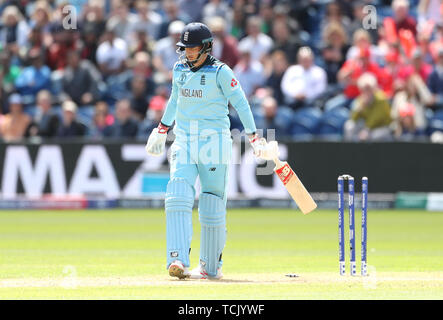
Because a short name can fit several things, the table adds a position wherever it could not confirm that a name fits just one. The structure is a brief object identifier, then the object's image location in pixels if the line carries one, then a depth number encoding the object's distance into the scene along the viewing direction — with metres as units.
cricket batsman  8.93
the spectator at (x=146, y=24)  19.72
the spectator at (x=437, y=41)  18.19
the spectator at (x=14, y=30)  20.19
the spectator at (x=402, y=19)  18.64
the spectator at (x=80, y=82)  18.86
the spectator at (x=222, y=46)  18.31
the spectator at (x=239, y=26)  19.62
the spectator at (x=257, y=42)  18.94
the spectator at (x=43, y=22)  20.04
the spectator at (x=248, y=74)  18.36
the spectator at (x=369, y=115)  17.02
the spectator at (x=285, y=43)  18.86
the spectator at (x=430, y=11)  19.02
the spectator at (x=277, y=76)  18.22
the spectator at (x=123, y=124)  17.88
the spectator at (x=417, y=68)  17.67
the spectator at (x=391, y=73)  17.97
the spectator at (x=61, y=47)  19.64
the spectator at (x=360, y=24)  19.11
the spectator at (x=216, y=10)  19.73
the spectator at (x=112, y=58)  19.31
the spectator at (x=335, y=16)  19.03
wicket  8.51
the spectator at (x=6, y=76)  19.36
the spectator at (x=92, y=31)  19.67
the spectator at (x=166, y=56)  18.72
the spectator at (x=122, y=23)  19.86
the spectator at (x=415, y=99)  17.39
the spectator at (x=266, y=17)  19.44
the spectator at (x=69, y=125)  17.91
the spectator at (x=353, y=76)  17.84
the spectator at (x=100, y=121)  18.11
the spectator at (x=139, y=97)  18.41
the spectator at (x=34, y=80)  19.39
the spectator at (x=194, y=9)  20.08
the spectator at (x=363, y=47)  17.95
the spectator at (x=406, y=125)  17.27
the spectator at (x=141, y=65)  18.56
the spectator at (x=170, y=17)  19.62
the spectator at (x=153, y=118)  17.69
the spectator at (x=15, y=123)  18.28
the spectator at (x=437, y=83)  17.55
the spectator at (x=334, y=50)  18.56
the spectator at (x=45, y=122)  18.11
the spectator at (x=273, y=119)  17.48
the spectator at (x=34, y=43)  19.86
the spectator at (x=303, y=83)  18.00
